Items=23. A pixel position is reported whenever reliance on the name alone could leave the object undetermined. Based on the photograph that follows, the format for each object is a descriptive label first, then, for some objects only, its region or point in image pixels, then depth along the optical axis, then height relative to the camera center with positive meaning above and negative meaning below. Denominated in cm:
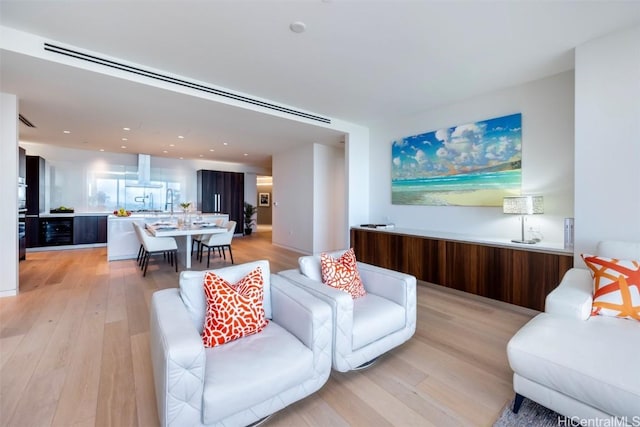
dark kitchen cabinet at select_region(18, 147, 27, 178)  487 +90
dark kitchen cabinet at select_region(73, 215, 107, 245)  662 -47
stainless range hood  776 +114
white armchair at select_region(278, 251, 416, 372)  170 -73
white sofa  118 -72
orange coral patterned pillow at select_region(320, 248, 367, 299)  219 -52
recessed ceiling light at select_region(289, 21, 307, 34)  230 +161
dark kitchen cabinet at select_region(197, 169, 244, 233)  868 +59
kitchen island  537 -59
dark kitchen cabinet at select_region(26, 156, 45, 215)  593 +60
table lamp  307 +7
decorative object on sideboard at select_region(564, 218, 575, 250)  279 -22
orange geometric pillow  171 -51
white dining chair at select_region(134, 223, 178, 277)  429 -53
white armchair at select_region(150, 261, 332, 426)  115 -76
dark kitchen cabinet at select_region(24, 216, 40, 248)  596 -48
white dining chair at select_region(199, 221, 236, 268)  487 -52
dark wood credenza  281 -65
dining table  429 -31
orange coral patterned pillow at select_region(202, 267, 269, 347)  156 -60
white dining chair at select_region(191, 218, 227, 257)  521 -52
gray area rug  146 -114
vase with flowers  502 -18
